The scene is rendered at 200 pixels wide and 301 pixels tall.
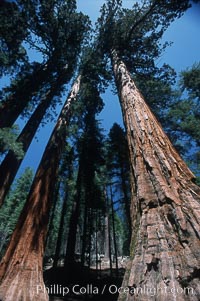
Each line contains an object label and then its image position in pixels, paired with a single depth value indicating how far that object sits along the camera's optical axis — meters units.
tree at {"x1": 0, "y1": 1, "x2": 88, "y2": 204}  8.16
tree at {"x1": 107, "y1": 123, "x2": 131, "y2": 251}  15.01
